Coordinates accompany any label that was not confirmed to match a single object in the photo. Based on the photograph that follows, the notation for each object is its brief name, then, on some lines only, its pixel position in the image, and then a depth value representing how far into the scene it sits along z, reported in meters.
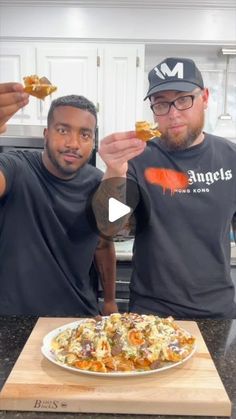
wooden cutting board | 0.93
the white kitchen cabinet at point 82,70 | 3.04
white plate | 0.99
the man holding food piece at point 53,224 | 1.60
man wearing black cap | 1.58
